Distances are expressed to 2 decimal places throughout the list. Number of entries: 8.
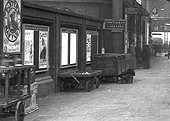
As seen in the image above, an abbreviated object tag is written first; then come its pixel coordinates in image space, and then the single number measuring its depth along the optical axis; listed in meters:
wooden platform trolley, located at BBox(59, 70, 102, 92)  19.39
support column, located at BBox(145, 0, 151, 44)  56.16
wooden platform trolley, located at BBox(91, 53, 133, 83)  23.33
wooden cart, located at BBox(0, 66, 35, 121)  11.08
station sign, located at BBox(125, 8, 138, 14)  33.08
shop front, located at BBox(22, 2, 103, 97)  17.23
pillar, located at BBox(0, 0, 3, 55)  13.66
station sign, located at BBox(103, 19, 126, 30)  29.38
